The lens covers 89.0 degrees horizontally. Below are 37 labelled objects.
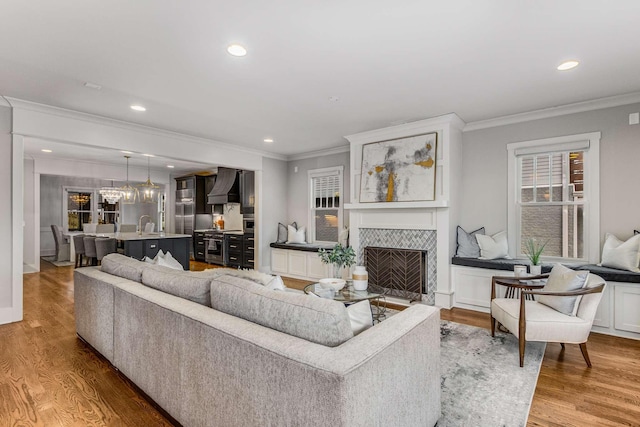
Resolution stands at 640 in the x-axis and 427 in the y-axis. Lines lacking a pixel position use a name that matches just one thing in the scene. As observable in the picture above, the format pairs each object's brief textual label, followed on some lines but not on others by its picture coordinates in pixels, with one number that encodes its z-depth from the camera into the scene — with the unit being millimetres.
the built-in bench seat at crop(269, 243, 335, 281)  6148
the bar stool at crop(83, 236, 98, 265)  6793
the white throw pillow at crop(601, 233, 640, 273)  3426
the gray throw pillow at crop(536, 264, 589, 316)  2773
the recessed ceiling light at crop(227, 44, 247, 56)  2602
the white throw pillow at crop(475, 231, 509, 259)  4301
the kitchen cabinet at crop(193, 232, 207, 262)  8641
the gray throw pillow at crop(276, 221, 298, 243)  7016
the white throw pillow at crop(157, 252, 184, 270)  3325
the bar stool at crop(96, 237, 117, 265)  6496
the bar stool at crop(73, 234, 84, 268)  7241
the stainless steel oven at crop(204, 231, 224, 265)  8031
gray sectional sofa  1231
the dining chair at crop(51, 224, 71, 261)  8281
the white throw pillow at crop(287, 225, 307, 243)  6781
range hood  7934
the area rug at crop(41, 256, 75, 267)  7863
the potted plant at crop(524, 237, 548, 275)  4187
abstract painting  4504
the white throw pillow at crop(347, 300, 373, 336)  1637
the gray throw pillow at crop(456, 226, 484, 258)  4463
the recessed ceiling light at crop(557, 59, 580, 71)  2883
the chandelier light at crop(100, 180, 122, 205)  8148
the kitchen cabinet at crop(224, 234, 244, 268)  7417
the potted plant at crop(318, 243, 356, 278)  3600
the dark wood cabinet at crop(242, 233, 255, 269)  7074
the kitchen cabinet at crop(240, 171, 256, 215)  7340
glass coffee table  3109
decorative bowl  3348
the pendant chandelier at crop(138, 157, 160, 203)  6918
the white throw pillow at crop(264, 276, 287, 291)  2233
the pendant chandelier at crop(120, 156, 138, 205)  7405
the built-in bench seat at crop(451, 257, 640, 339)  3365
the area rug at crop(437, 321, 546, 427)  2055
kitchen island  6051
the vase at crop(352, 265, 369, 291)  3438
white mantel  4379
